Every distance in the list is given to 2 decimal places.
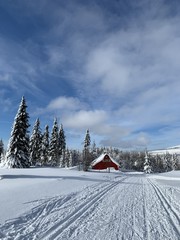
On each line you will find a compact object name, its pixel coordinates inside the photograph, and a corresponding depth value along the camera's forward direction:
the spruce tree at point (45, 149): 43.72
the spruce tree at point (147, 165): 55.48
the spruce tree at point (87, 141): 53.11
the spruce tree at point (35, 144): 40.71
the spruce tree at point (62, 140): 48.71
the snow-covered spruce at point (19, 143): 26.19
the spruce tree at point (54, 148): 44.34
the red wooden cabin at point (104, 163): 48.26
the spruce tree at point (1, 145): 60.30
